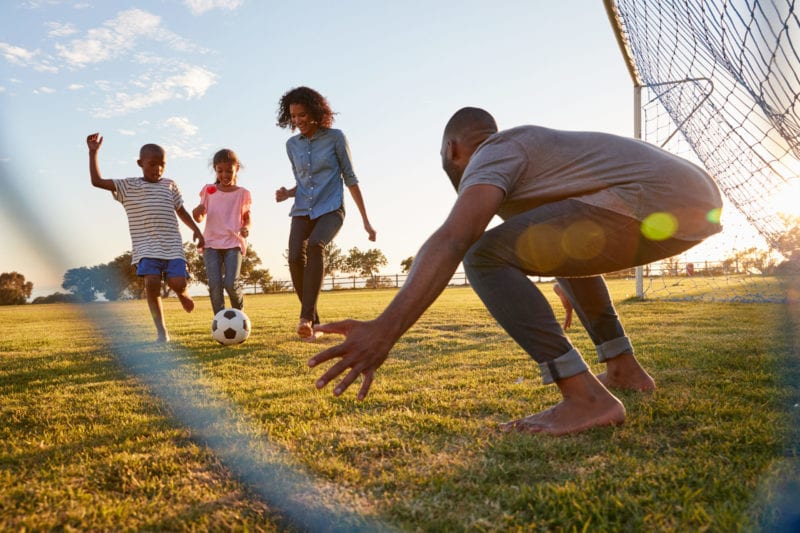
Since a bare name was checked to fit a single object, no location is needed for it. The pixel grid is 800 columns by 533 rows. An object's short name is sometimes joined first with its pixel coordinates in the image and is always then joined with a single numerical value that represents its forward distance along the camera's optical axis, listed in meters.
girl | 5.86
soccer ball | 5.22
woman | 5.24
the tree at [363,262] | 71.19
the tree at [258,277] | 55.44
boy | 5.46
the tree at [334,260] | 69.25
